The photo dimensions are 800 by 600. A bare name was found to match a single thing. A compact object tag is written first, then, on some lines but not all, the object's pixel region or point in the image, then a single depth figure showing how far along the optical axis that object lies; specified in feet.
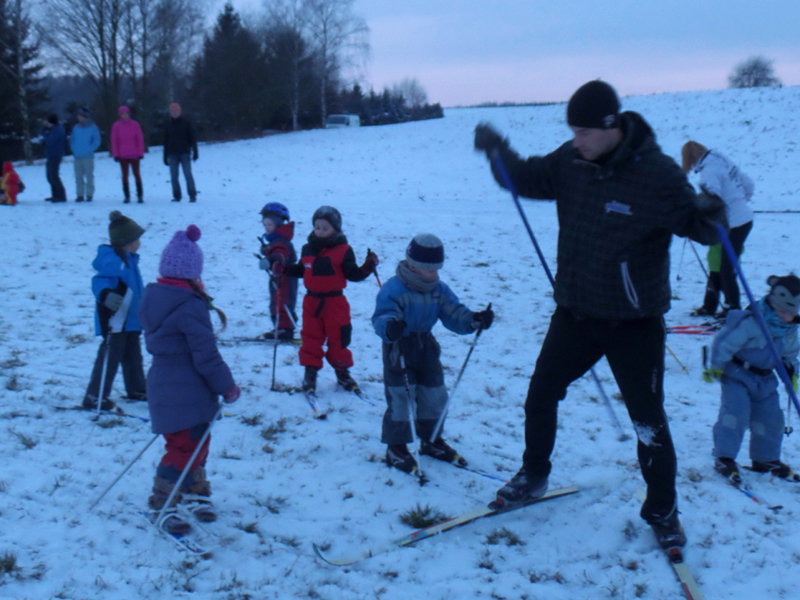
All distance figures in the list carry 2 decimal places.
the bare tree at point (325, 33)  134.72
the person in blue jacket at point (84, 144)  43.39
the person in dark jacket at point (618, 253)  9.25
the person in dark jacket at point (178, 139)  42.09
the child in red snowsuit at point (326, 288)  16.96
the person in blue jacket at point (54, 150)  44.04
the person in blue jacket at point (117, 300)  14.92
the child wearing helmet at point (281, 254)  20.98
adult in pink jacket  42.68
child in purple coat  10.46
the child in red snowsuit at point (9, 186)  44.01
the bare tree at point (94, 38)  92.84
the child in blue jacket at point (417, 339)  12.85
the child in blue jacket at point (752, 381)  12.53
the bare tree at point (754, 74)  200.85
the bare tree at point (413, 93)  301.43
